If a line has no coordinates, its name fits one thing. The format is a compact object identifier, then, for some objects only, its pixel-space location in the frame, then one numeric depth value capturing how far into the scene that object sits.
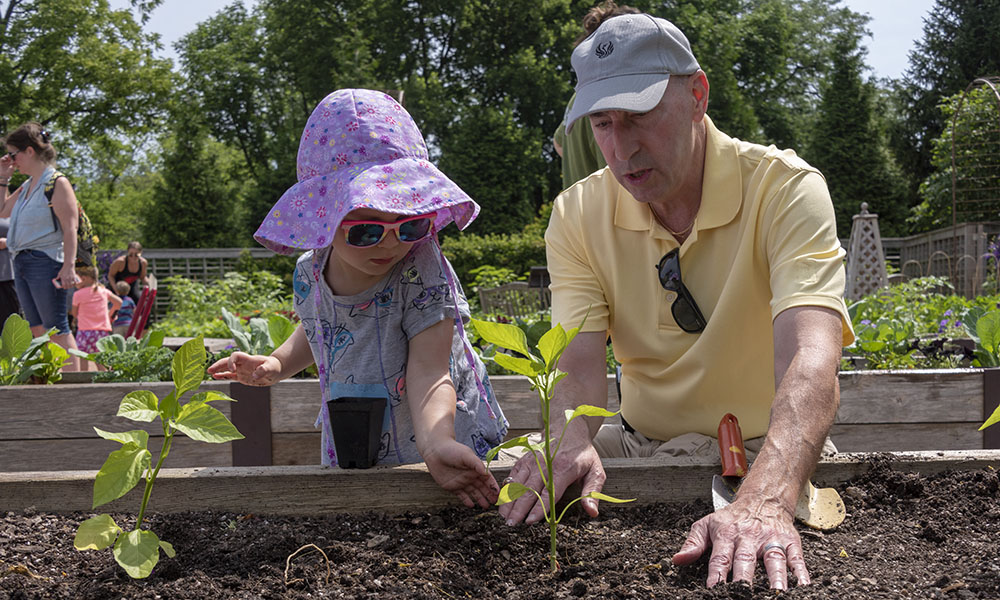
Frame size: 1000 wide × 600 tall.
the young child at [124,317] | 9.09
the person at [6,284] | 6.26
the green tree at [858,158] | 28.00
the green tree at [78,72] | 24.39
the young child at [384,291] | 1.70
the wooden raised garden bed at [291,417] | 2.90
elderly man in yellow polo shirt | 1.61
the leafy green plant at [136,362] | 3.55
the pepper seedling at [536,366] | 1.36
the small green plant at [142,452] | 1.29
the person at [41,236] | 5.23
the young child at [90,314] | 6.51
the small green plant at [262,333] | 3.68
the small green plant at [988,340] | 2.91
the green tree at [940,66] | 29.11
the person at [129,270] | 10.30
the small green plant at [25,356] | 3.06
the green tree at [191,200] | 29.00
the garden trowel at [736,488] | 1.47
